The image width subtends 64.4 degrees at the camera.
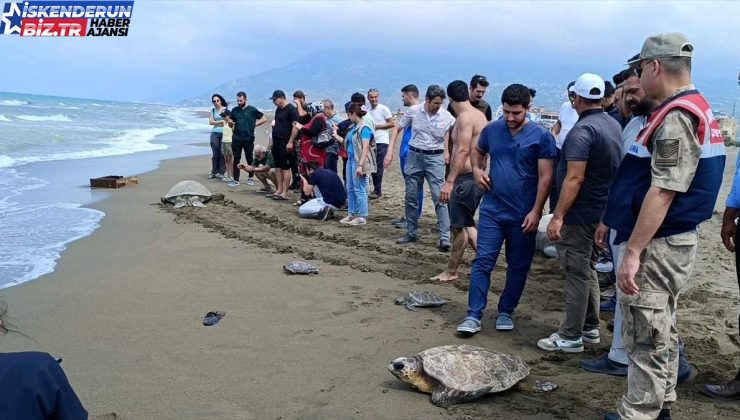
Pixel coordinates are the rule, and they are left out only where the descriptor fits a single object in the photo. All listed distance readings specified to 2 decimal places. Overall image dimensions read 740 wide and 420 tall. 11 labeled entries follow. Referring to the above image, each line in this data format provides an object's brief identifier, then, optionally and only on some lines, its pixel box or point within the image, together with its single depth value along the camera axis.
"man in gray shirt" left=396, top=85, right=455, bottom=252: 6.39
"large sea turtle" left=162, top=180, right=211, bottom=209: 9.09
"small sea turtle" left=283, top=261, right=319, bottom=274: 5.60
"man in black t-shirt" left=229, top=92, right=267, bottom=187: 10.84
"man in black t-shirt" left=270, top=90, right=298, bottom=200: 9.46
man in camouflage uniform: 2.46
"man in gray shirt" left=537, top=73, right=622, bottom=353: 3.68
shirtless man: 5.06
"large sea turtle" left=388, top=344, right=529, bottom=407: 3.15
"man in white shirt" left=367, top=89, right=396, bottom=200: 9.52
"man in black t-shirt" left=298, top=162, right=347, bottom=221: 8.36
